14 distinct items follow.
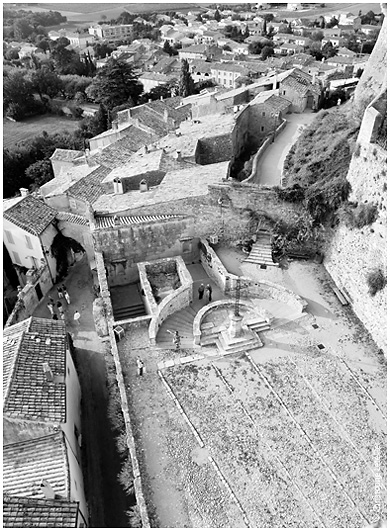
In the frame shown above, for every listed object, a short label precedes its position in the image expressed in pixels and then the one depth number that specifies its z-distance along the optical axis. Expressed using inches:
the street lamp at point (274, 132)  1217.6
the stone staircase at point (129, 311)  816.3
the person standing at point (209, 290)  803.0
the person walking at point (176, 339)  697.0
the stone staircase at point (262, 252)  852.0
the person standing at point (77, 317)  858.6
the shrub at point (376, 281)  688.4
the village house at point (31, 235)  931.3
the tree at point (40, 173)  1615.4
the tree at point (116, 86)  2178.9
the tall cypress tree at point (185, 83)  2224.4
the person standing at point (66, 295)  913.3
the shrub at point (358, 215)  722.2
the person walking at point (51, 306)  876.9
